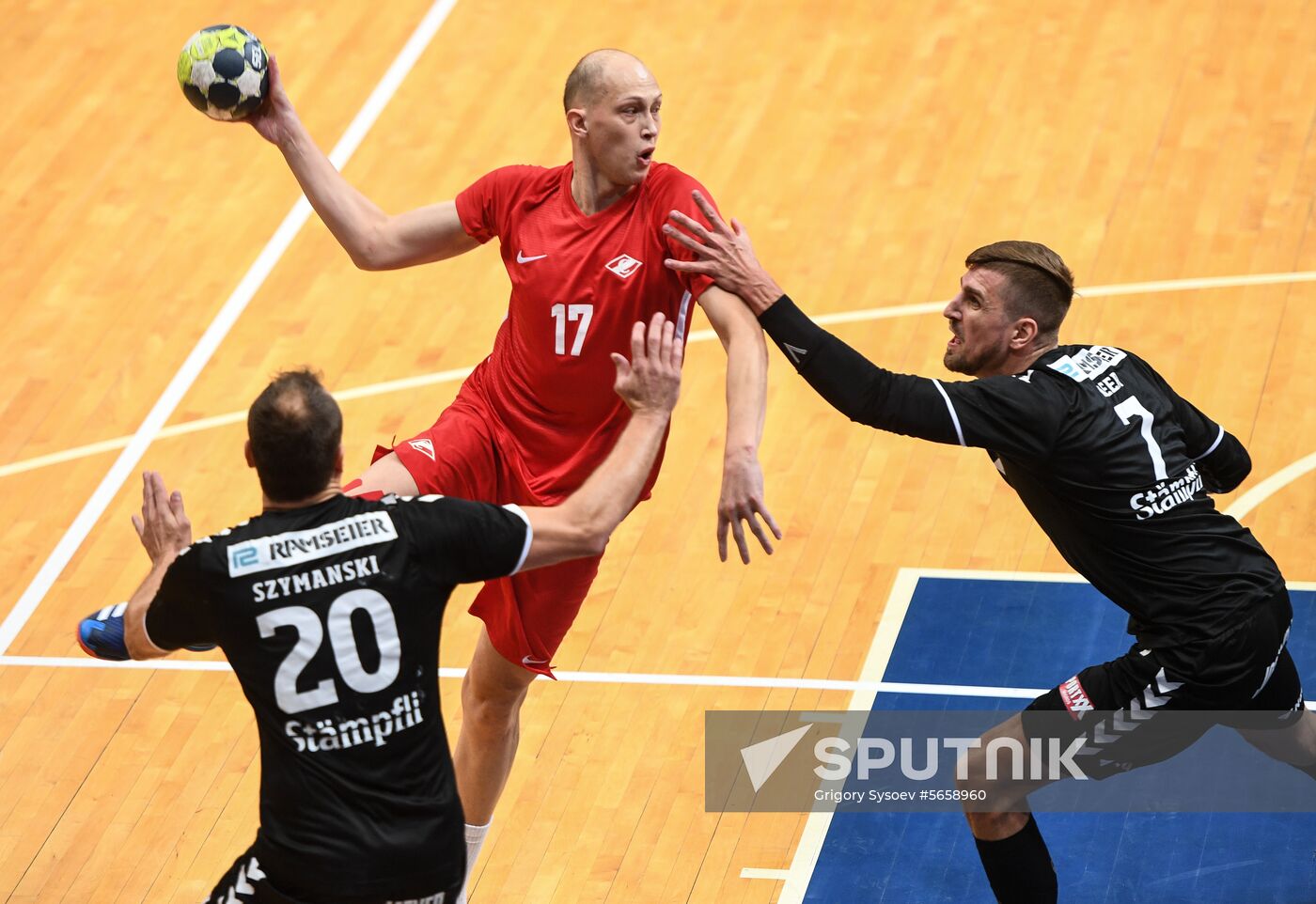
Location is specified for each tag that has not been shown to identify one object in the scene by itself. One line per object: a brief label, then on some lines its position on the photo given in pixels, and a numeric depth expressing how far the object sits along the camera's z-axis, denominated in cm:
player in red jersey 1216
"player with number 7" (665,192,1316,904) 1137
